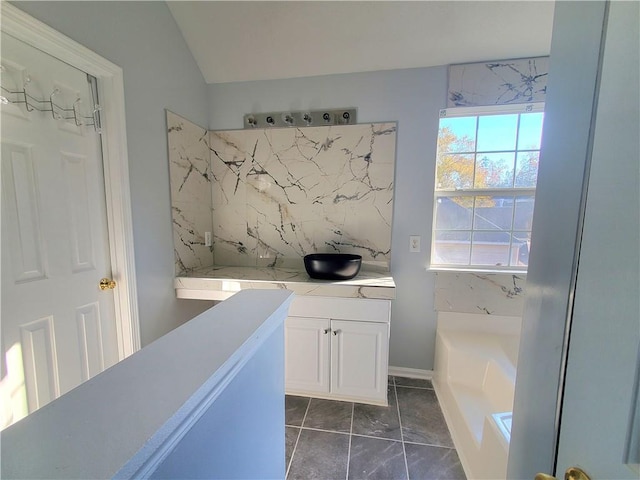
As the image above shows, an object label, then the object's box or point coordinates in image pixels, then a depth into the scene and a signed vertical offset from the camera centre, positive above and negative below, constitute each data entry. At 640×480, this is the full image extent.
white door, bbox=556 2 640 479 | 0.33 -0.10
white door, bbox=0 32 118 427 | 0.98 -0.12
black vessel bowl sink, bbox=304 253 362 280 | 1.79 -0.38
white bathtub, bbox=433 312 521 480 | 1.17 -1.03
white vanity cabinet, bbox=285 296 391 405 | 1.72 -0.91
